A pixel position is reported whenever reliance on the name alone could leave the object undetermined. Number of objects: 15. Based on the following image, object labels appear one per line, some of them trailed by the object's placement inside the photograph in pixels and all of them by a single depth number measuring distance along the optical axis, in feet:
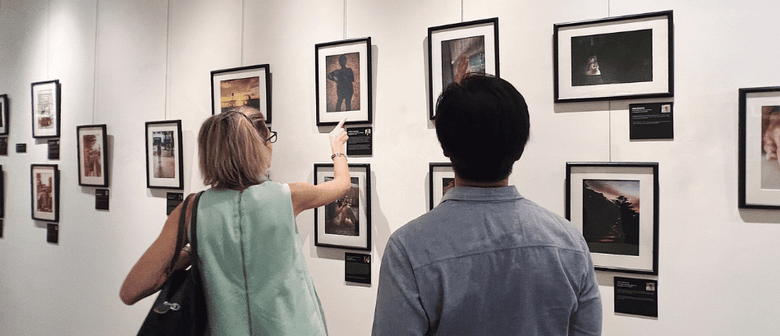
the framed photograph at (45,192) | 11.30
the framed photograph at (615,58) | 5.64
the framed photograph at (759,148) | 5.24
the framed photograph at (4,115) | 12.37
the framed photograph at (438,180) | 6.73
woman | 4.90
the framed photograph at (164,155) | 9.22
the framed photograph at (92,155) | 10.27
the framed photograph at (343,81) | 7.36
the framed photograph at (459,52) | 6.48
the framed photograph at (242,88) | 8.21
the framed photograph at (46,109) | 11.27
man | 2.96
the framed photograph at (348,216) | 7.43
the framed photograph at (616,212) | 5.72
